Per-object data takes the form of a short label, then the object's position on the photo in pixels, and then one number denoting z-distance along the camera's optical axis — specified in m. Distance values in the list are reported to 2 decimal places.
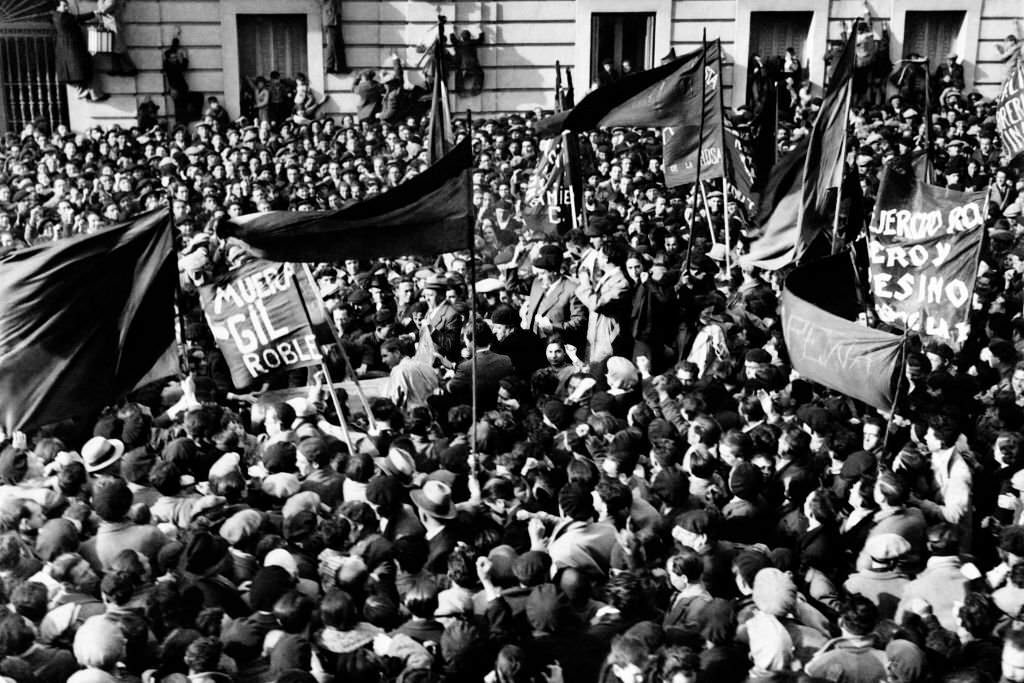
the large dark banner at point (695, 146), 10.91
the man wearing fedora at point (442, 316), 9.05
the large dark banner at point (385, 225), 7.06
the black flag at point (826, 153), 9.95
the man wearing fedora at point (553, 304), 9.47
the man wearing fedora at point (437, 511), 5.62
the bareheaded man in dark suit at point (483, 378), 7.90
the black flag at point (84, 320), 6.84
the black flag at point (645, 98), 10.09
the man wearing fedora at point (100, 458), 6.52
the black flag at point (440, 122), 11.91
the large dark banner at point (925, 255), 7.96
